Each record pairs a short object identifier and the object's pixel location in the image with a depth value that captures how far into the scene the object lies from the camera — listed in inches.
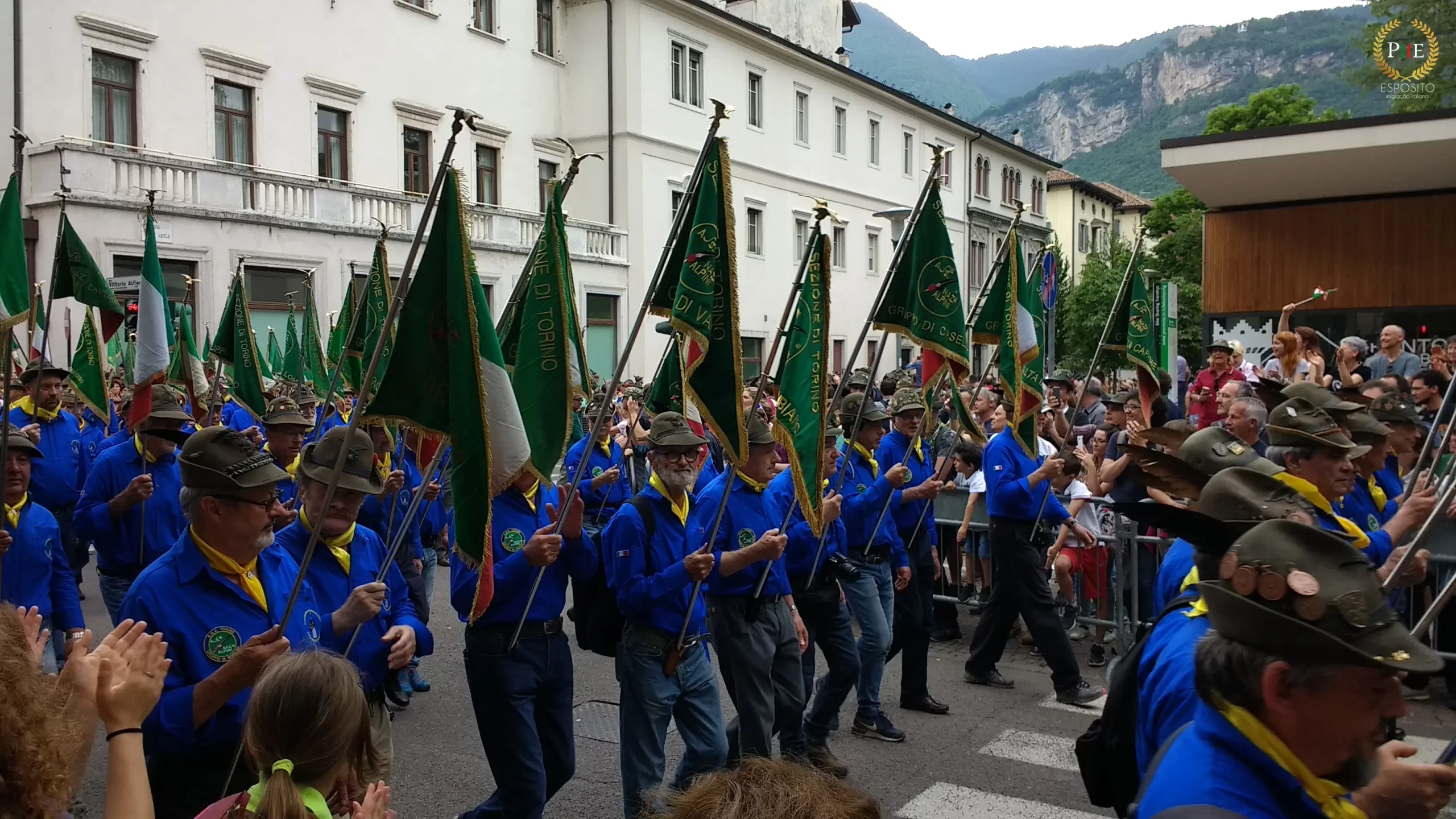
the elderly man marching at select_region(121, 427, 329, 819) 132.6
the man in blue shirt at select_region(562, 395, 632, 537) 362.6
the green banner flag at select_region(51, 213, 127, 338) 320.8
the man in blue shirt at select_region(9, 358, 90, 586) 340.8
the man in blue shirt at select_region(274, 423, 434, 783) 170.9
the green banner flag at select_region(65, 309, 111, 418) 360.8
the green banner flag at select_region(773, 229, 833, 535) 233.3
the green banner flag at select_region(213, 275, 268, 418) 407.8
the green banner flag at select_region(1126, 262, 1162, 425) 336.8
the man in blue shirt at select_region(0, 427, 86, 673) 216.4
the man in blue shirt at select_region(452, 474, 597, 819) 184.4
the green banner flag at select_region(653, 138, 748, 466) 209.8
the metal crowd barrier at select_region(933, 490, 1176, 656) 337.7
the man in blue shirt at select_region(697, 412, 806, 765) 219.0
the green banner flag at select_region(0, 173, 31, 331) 277.9
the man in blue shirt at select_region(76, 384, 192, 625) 273.0
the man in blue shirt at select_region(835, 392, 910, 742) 271.7
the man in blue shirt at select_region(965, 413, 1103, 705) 307.3
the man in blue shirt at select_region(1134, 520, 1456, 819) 85.7
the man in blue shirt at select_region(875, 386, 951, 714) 302.0
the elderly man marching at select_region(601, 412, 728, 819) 199.2
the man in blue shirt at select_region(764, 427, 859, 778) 255.8
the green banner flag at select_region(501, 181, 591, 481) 200.8
